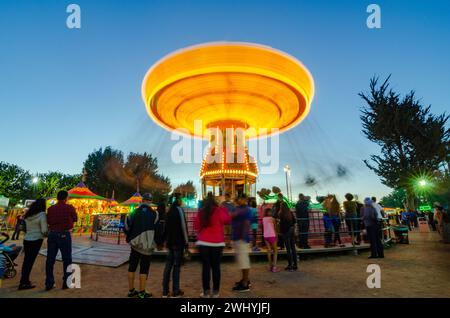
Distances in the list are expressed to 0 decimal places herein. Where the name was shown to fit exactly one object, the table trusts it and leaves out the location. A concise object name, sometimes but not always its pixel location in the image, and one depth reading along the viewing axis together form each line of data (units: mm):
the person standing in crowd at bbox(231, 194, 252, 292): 4379
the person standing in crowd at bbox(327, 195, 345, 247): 8438
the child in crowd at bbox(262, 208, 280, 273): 5734
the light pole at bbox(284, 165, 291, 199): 27058
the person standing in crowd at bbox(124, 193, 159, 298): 4062
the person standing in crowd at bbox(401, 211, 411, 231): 19420
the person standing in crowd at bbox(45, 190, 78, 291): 4719
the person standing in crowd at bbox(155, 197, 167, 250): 4252
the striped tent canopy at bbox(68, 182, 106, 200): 21453
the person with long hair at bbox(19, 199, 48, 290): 4781
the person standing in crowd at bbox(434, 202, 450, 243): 10312
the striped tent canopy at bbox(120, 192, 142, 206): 25812
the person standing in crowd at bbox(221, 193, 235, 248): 7467
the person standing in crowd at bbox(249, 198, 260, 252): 7422
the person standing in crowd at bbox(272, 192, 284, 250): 6163
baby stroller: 5570
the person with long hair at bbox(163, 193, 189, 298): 4172
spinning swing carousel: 9734
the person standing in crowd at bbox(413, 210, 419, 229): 21559
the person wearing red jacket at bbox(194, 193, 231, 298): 3988
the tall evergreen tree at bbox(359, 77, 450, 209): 18625
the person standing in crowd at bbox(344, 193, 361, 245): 8516
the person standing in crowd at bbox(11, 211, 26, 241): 14172
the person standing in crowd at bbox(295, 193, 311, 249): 7777
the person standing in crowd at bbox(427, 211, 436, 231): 17470
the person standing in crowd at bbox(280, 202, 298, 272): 5875
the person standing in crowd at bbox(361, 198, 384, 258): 7324
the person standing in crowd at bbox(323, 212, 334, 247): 8252
